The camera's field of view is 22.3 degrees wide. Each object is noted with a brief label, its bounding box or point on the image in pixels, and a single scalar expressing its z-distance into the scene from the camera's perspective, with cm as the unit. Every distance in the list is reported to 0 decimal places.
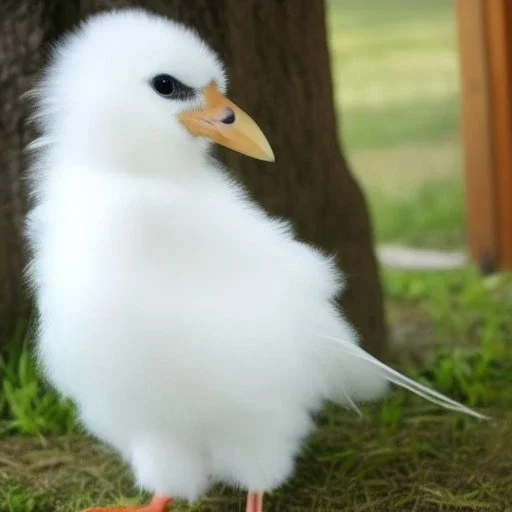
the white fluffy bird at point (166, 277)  46
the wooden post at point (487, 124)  88
